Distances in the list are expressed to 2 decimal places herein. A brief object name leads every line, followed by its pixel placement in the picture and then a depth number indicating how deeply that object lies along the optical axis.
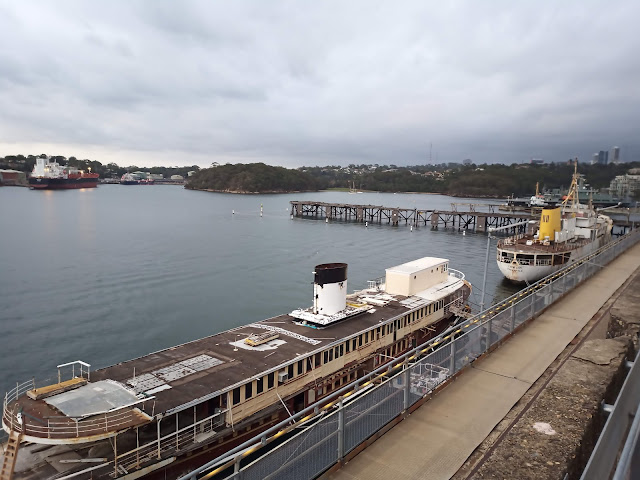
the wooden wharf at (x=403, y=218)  120.51
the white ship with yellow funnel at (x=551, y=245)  58.53
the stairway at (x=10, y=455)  14.70
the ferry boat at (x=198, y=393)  15.99
